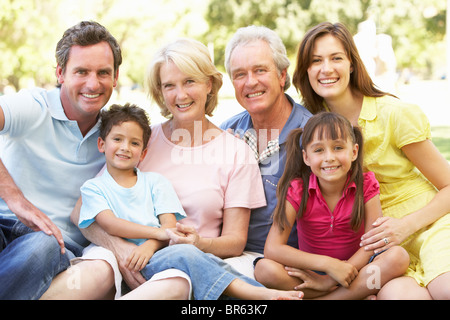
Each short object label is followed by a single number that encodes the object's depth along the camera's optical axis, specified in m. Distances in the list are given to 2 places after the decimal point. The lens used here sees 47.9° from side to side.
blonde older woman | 2.81
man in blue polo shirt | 2.73
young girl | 2.51
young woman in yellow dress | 2.56
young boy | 2.59
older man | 2.95
